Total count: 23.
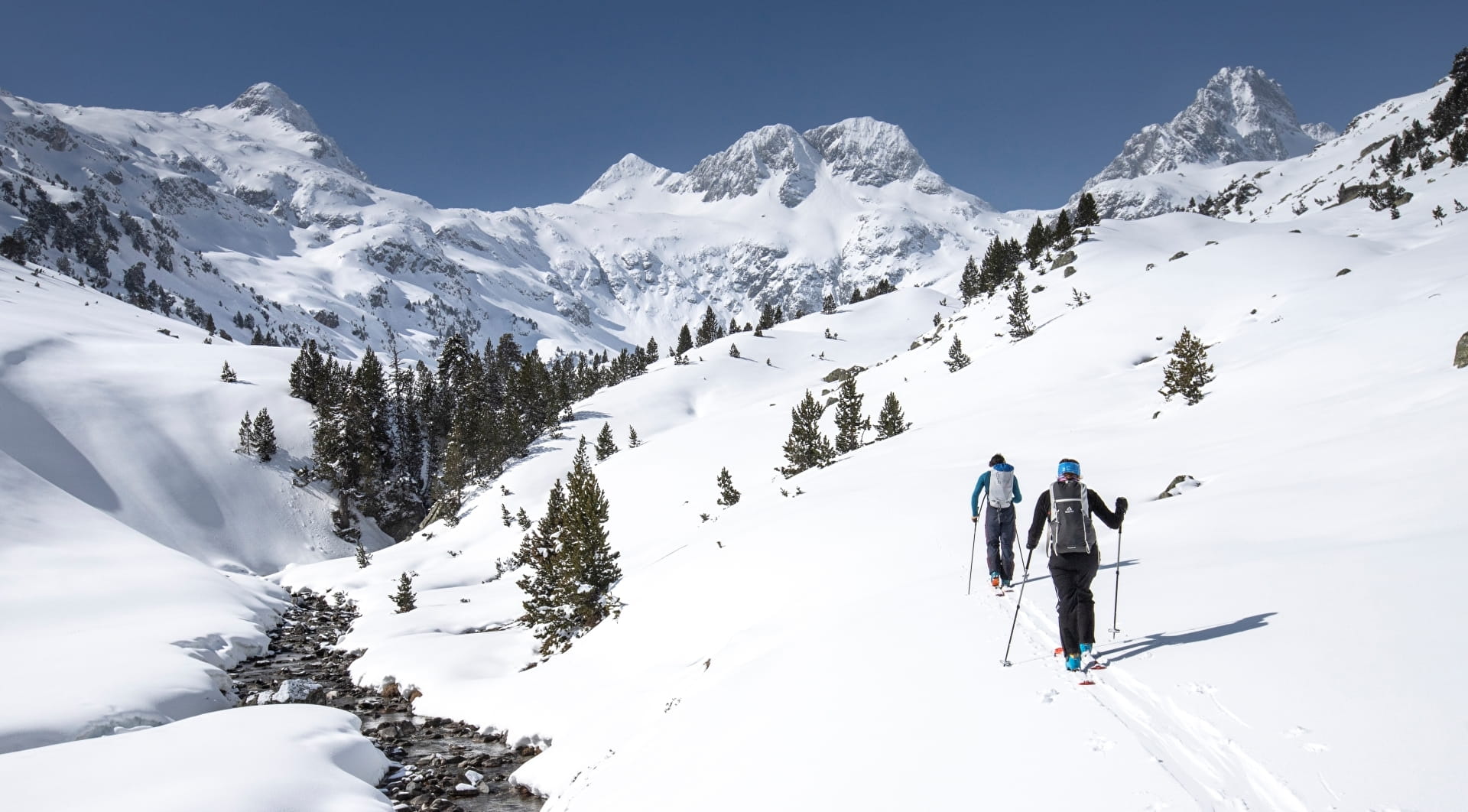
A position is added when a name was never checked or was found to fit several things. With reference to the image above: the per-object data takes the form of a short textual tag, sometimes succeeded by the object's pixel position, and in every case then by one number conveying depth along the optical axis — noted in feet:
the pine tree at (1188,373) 90.84
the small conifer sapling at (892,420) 142.72
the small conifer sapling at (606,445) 232.32
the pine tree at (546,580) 91.04
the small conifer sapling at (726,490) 134.82
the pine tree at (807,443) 138.21
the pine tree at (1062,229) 283.40
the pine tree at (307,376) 263.08
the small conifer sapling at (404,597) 129.29
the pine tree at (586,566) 89.10
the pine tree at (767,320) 425.69
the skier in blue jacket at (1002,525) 43.04
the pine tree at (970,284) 335.01
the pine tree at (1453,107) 287.07
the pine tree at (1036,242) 286.66
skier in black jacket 27.50
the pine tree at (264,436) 228.43
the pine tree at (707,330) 468.34
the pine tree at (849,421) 146.51
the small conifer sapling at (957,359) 196.65
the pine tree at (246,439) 226.38
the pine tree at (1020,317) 201.87
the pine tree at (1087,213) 287.28
